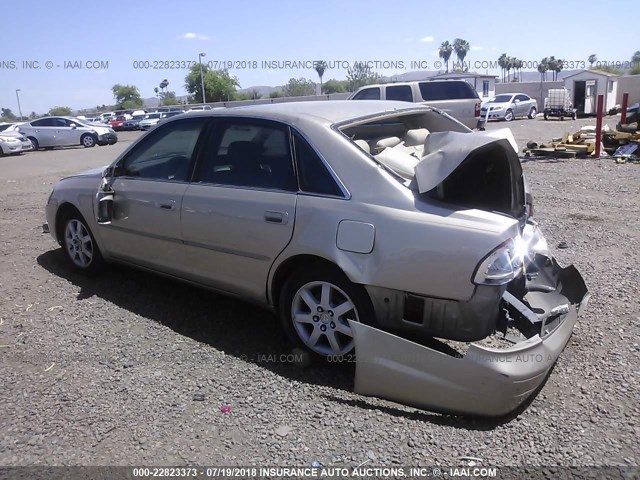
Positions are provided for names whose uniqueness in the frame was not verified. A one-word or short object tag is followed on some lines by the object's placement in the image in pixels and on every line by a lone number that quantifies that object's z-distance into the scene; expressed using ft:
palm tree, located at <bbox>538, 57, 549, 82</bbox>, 261.24
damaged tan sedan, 9.82
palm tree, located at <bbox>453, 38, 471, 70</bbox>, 343.67
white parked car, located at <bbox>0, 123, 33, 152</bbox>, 77.23
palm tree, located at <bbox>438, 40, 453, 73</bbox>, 342.64
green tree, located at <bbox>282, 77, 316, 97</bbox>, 230.07
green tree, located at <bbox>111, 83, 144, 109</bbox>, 290.56
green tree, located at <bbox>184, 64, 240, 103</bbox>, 226.38
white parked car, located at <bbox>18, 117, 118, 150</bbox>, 82.38
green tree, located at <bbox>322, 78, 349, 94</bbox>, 268.02
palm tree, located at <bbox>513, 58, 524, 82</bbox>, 263.29
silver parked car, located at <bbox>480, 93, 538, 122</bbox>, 101.30
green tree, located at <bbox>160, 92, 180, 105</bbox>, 267.59
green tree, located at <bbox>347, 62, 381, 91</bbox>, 226.25
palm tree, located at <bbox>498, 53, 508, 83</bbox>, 295.48
